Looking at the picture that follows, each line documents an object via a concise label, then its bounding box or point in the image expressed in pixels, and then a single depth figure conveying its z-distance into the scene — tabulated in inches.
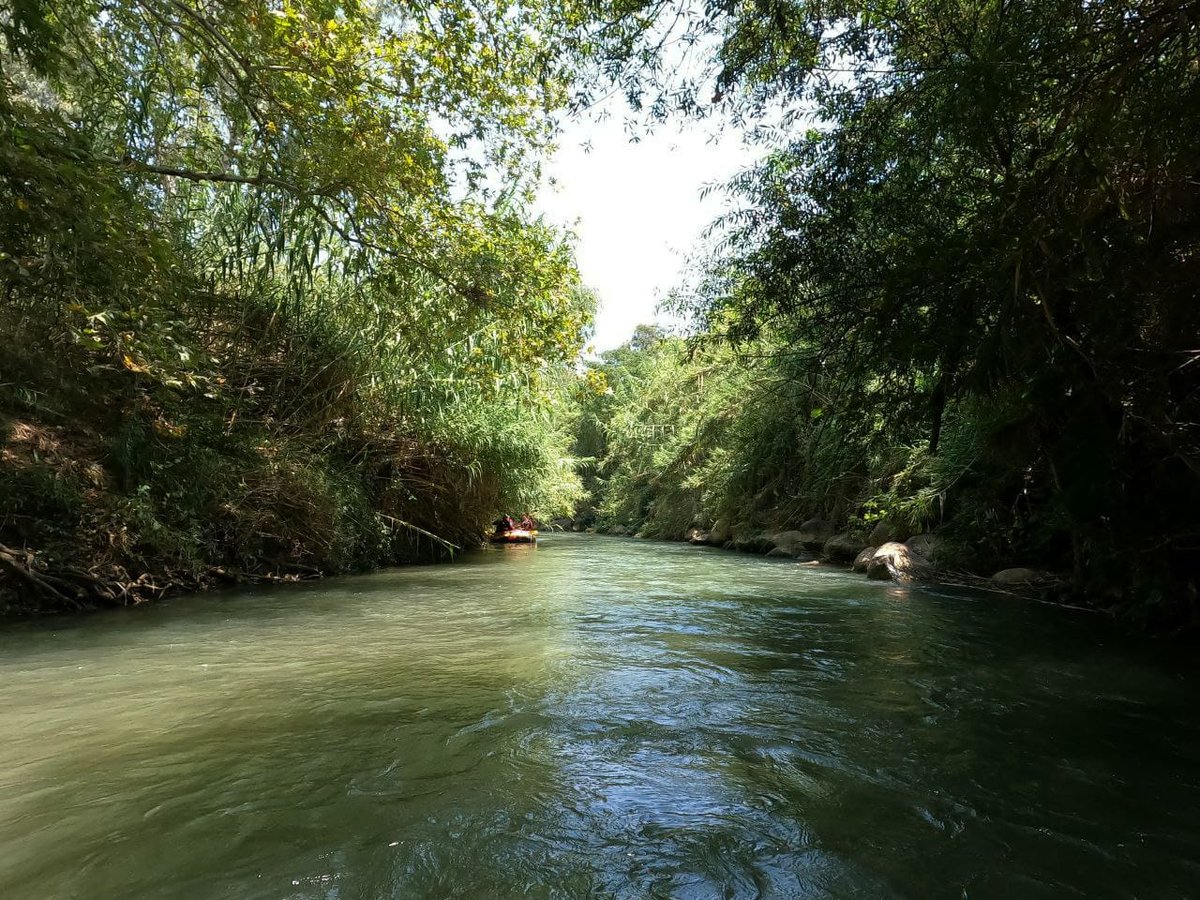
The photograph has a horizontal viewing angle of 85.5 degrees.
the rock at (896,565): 375.6
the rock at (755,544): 597.3
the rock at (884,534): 439.8
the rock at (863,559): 422.3
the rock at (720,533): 718.5
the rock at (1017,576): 322.6
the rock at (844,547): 482.3
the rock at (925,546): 380.8
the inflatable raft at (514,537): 698.8
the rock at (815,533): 551.5
